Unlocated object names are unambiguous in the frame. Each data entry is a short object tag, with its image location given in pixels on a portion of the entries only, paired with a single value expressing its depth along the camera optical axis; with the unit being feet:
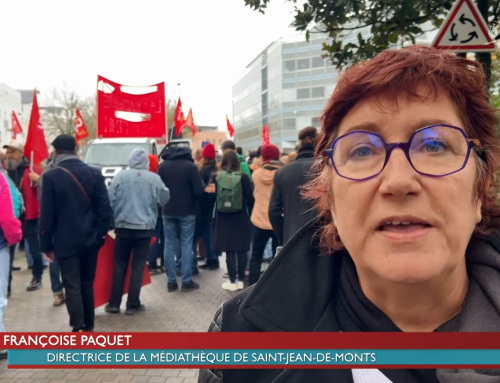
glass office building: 177.47
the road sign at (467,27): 14.12
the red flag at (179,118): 52.90
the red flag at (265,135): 59.31
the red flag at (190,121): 61.82
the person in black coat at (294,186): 16.57
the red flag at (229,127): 68.85
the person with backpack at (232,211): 22.22
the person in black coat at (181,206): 22.86
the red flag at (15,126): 45.66
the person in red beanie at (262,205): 20.94
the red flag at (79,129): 54.08
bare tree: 120.57
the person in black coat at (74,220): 15.46
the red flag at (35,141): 22.13
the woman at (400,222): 4.28
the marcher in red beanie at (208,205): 26.94
